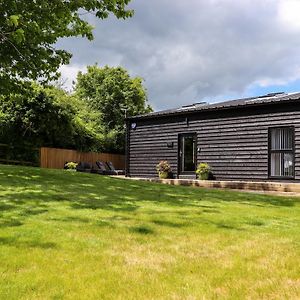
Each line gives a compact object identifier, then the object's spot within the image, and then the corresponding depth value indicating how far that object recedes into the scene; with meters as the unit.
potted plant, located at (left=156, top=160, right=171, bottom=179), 14.67
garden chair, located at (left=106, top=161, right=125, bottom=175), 20.61
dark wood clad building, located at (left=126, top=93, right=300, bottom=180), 11.93
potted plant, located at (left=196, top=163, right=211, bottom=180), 13.48
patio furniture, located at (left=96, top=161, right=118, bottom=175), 19.59
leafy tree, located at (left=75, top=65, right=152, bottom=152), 30.41
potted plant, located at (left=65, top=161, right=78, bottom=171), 20.09
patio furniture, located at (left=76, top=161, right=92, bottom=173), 19.41
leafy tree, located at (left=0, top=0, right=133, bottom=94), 9.36
